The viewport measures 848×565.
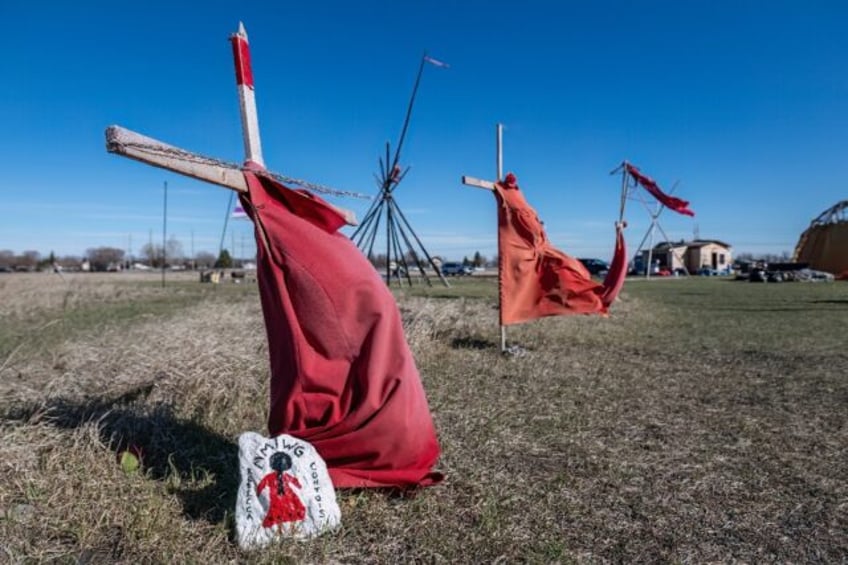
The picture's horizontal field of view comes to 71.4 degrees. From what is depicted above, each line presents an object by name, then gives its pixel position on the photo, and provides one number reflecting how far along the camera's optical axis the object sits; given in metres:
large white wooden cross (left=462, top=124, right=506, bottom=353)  7.32
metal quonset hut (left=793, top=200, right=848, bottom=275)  36.34
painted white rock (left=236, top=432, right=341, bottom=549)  2.77
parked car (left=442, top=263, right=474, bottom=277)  50.78
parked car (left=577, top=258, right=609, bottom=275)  45.16
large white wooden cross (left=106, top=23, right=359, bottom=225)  2.49
